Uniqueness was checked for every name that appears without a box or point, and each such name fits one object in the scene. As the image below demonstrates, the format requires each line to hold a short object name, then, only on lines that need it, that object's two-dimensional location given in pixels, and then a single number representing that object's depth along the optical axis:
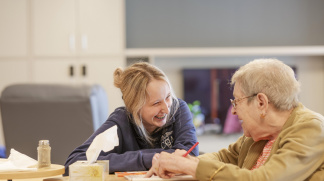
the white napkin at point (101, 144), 2.26
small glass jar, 2.34
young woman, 2.77
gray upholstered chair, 3.48
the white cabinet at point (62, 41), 5.87
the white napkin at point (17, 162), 2.35
